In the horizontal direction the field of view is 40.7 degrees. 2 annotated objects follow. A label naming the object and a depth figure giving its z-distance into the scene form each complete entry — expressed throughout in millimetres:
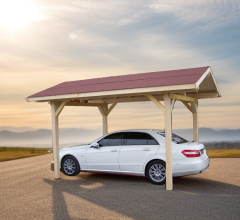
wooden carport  9336
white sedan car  9570
